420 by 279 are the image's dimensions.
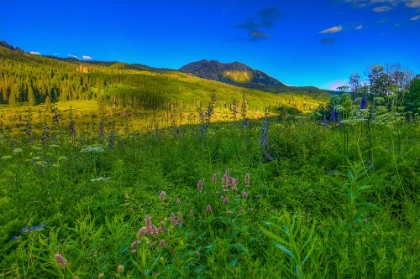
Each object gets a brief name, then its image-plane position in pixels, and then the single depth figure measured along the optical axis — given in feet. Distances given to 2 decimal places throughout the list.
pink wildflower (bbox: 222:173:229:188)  9.90
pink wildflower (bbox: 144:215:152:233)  6.70
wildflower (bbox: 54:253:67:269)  5.89
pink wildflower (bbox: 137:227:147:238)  6.44
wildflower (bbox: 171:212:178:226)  8.56
